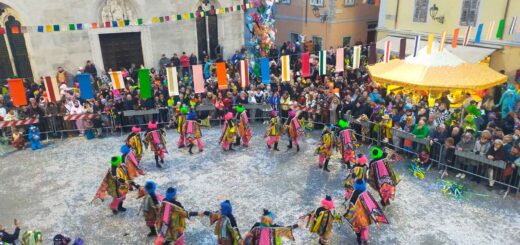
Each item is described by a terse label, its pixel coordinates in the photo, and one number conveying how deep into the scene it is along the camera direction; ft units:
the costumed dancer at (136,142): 35.55
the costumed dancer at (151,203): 25.70
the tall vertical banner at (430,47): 41.47
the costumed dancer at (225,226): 24.38
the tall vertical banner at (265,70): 46.62
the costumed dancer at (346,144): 34.99
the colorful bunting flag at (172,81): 44.24
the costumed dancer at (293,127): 38.86
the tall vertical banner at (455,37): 45.38
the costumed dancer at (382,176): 29.37
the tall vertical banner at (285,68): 46.78
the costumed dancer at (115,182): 29.27
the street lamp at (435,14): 58.44
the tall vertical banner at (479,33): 51.95
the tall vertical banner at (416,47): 47.91
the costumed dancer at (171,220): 24.94
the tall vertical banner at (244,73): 45.75
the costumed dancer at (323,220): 24.90
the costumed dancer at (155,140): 36.37
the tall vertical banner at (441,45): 41.69
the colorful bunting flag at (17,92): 39.86
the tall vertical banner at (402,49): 47.98
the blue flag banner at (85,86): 40.86
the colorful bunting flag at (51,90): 40.81
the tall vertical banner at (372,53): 49.88
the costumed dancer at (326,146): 35.01
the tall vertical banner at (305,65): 47.71
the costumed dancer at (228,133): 39.47
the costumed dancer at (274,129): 39.41
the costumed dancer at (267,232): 23.22
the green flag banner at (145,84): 42.63
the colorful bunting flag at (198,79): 44.57
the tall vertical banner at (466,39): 48.77
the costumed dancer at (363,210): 25.45
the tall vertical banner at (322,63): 47.69
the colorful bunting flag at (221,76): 45.88
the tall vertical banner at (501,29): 51.65
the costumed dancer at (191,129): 38.88
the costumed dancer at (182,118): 39.58
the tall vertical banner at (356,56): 48.25
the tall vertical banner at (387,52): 47.98
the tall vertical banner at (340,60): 48.35
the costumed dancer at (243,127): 40.39
